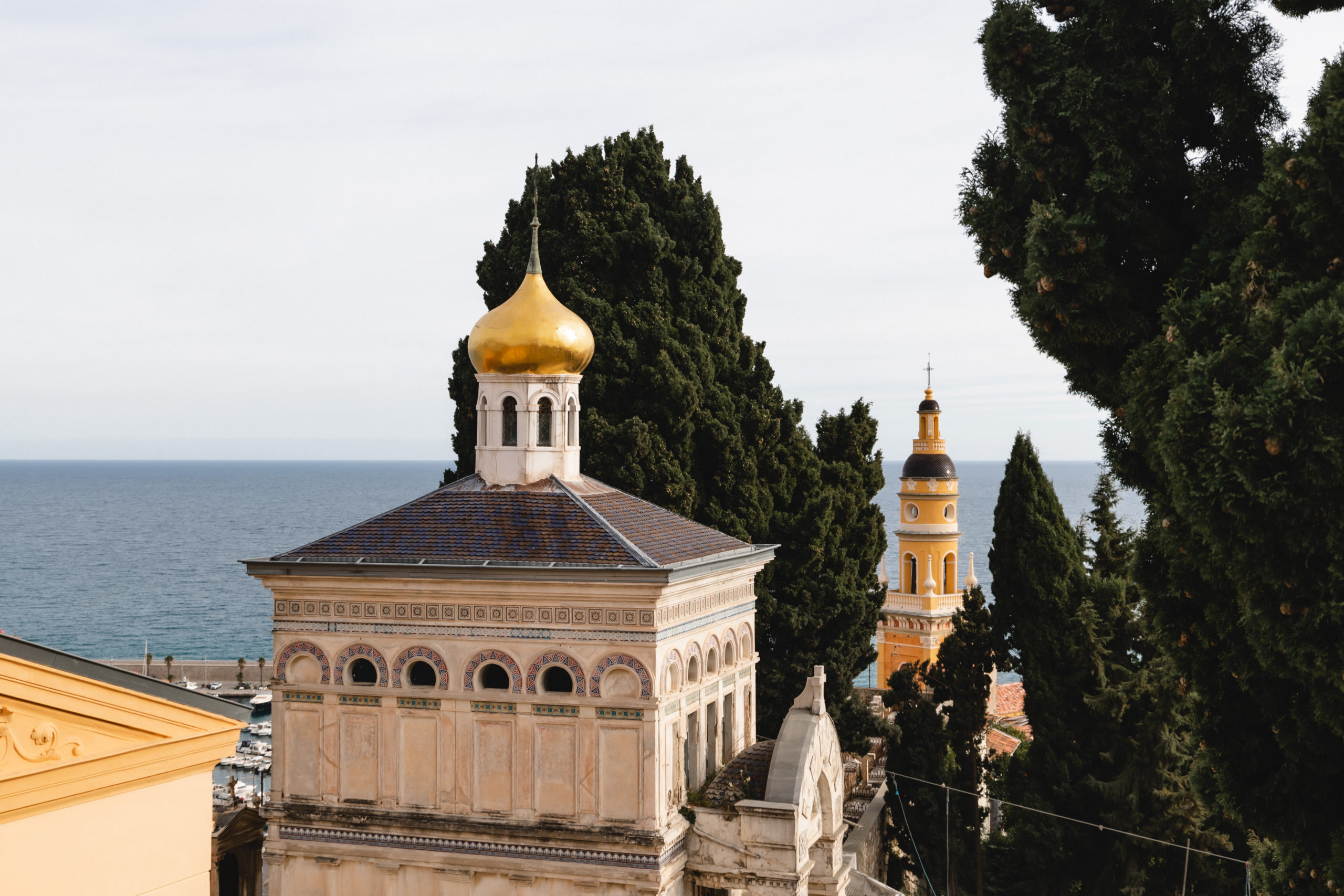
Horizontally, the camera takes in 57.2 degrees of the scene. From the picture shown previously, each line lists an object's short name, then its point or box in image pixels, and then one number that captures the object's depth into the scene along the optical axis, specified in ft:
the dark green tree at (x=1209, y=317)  33.55
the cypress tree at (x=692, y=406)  81.41
